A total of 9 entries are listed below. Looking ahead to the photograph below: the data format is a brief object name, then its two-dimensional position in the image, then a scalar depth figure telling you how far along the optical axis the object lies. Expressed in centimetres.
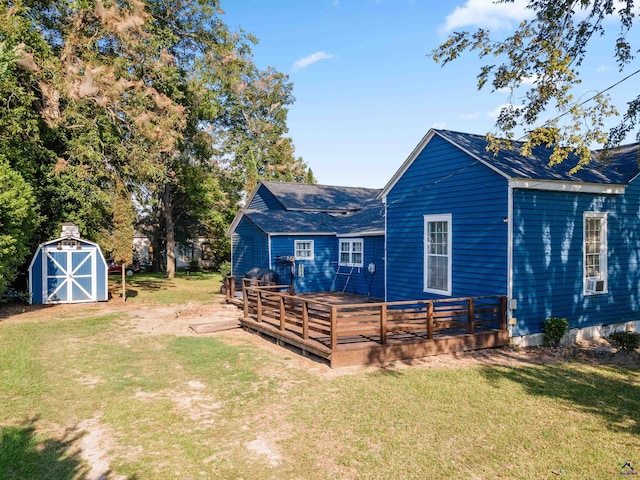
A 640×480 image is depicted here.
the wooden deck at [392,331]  888
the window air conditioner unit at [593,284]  1123
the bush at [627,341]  999
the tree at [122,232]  1850
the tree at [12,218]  1369
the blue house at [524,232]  1023
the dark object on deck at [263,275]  1791
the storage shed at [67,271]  1783
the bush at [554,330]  1029
